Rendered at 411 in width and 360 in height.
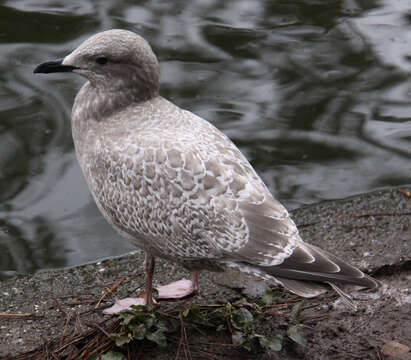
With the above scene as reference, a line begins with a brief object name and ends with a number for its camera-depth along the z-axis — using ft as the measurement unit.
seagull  23.41
